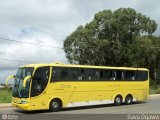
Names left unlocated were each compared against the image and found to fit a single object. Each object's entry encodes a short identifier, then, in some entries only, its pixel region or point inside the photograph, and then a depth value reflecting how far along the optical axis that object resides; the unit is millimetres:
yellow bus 12806
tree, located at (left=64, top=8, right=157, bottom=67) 36071
